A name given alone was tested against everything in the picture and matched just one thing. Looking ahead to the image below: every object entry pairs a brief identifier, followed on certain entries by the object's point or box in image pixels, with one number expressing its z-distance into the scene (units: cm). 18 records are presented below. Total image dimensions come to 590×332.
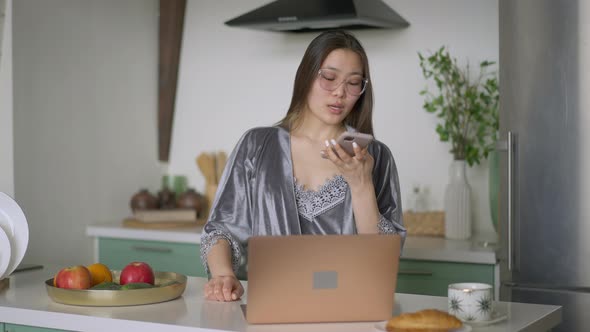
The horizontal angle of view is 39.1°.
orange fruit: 212
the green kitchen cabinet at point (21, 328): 196
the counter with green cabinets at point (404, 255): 319
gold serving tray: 196
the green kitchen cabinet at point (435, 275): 318
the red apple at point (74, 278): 202
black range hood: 344
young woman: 224
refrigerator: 275
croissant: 163
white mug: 177
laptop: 168
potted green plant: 351
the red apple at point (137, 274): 208
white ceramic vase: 350
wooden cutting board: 383
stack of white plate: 238
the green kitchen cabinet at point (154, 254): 368
